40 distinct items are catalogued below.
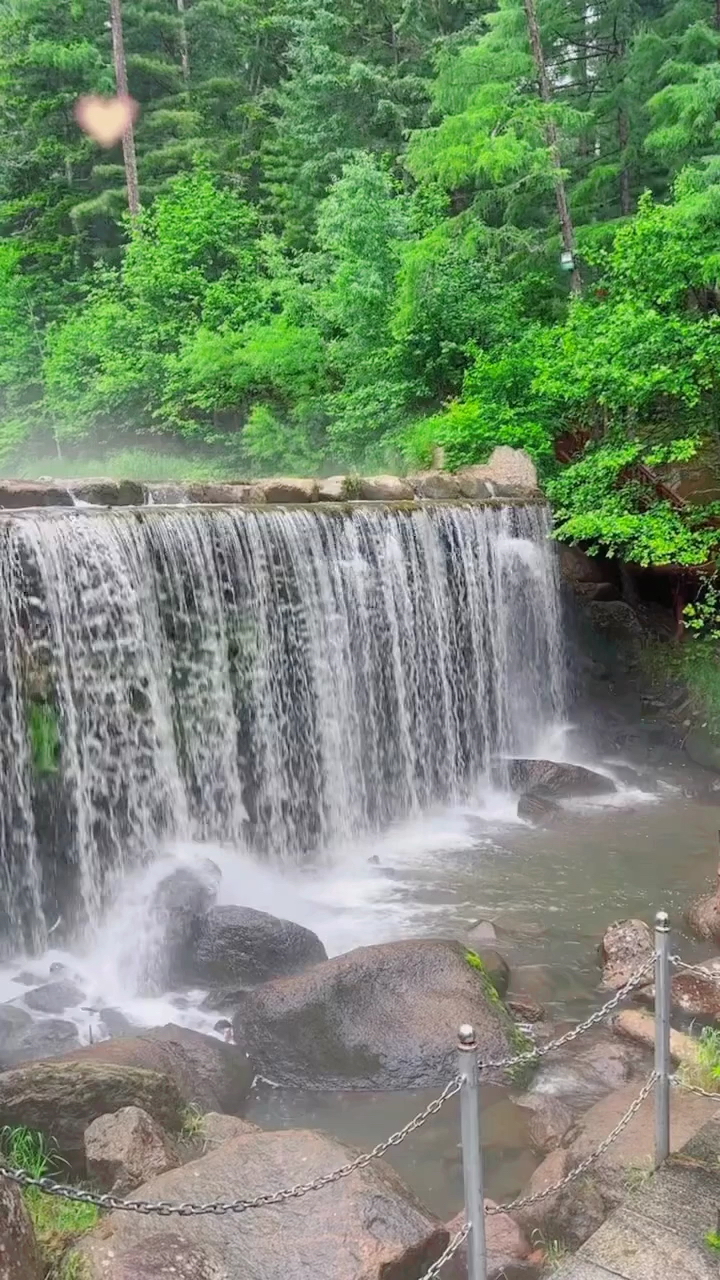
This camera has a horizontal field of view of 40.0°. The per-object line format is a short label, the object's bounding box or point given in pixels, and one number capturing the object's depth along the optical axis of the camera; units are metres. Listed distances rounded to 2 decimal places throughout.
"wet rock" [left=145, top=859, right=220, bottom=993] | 7.12
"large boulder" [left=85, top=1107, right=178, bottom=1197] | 4.36
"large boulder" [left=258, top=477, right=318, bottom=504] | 11.13
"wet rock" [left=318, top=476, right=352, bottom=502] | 11.66
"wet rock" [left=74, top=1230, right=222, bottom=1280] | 3.40
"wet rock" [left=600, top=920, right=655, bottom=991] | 6.84
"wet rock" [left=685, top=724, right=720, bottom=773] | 11.55
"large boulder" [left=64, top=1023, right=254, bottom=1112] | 5.34
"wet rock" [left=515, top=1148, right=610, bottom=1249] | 4.04
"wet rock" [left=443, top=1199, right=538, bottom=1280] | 4.01
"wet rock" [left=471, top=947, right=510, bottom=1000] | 6.71
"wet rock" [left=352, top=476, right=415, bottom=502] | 12.11
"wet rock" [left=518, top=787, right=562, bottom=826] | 10.45
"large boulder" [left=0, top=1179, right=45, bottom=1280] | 3.04
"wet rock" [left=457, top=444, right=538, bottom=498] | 13.34
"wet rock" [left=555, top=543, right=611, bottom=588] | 13.47
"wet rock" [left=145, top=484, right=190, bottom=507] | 11.07
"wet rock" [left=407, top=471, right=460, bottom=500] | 12.94
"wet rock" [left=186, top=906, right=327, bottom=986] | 6.89
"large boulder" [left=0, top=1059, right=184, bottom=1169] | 4.73
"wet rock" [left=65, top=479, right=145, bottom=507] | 10.14
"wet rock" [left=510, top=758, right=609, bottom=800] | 11.04
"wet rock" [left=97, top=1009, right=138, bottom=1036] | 6.38
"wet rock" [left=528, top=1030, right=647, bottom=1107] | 5.55
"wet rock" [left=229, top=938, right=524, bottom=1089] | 5.78
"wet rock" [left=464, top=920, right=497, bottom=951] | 7.45
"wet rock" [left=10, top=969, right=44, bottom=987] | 7.16
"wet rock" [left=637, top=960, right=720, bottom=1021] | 6.26
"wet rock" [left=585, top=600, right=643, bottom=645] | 13.55
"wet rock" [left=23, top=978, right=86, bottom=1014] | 6.66
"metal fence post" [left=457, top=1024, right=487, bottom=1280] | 2.98
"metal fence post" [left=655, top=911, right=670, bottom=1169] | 3.62
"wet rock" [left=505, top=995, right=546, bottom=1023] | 6.42
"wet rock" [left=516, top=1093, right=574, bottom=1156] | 5.05
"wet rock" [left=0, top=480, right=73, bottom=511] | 9.72
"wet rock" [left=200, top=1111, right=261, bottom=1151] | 4.88
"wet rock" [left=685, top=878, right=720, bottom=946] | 7.39
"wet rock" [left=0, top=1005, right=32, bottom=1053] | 6.16
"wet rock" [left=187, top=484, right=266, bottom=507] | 11.05
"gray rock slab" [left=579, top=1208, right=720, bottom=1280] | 3.21
